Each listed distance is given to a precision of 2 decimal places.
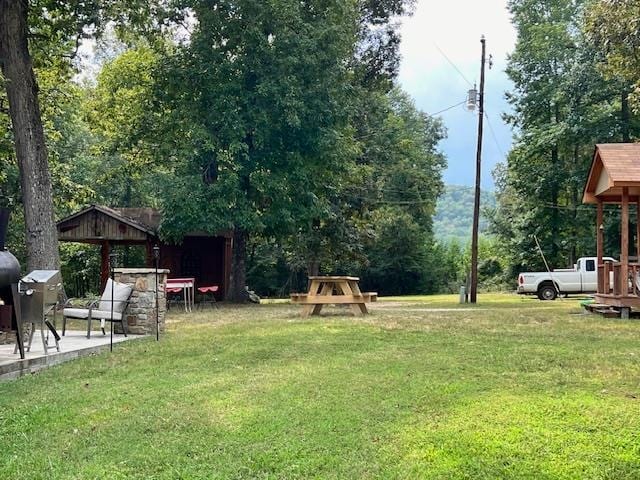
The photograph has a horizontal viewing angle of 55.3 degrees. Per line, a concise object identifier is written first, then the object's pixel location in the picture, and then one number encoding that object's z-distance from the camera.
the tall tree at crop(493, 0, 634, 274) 24.86
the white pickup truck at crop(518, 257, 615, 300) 21.03
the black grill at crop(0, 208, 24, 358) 5.79
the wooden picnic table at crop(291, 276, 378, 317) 11.79
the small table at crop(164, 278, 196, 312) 13.75
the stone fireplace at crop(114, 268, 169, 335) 8.86
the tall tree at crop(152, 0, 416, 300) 16.17
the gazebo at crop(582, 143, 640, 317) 12.20
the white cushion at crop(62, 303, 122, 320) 8.24
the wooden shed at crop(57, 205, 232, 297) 18.31
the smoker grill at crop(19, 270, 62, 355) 6.47
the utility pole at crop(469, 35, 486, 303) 18.75
